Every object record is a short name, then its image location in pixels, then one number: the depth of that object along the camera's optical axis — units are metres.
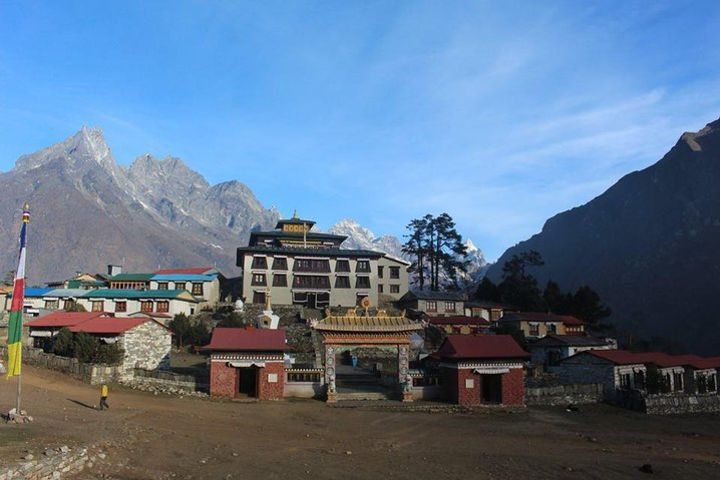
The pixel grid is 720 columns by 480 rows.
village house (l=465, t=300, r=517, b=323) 69.44
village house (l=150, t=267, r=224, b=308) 68.25
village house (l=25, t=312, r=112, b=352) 43.72
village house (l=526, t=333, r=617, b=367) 51.52
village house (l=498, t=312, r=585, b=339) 62.59
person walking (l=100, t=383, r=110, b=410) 26.38
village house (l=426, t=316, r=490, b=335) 59.75
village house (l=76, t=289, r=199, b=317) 60.62
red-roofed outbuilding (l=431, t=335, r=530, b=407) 34.66
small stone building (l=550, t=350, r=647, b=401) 39.25
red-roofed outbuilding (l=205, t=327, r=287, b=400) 33.41
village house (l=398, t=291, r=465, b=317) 67.38
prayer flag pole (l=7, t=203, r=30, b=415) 22.06
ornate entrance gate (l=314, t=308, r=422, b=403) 35.14
